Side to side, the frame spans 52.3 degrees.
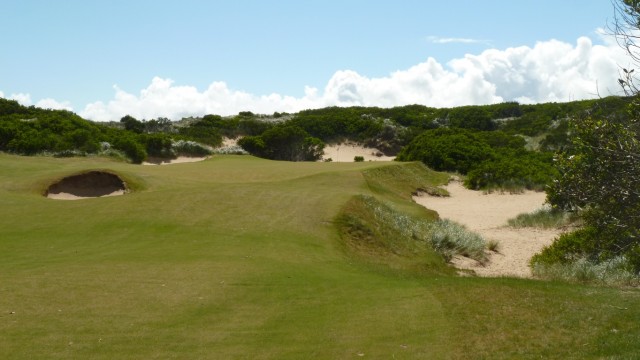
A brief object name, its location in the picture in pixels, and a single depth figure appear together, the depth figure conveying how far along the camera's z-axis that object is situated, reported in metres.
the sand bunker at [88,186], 27.06
